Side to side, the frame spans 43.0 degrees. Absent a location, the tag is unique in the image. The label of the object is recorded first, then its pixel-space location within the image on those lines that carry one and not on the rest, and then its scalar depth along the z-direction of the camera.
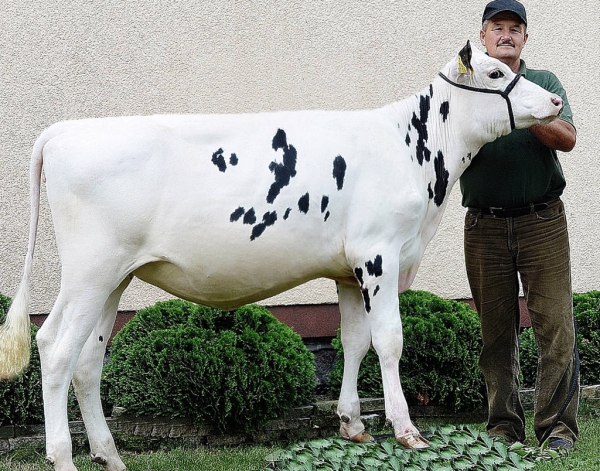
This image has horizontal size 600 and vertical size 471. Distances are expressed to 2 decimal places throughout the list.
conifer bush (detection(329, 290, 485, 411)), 6.06
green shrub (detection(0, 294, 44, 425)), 5.16
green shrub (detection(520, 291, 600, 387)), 6.69
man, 4.86
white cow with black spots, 3.99
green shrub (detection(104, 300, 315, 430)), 5.40
